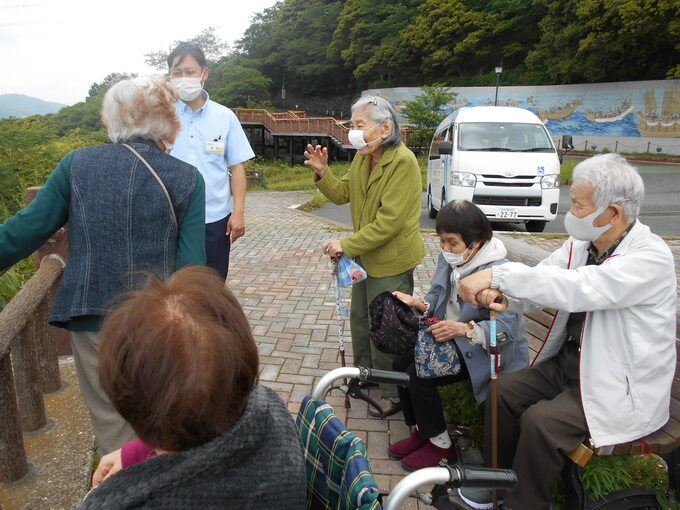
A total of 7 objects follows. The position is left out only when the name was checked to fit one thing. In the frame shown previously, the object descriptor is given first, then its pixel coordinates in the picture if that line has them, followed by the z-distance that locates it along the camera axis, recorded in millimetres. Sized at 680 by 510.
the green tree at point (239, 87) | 41312
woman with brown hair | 895
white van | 7887
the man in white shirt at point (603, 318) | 1863
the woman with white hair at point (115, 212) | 1777
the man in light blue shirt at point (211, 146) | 2977
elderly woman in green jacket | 2822
